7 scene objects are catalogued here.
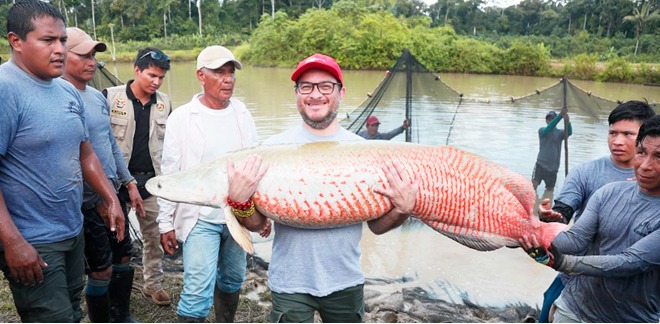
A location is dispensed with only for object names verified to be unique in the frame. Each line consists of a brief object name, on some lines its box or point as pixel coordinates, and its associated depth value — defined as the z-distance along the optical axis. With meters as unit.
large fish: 1.98
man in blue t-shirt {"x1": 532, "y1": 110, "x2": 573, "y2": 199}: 6.33
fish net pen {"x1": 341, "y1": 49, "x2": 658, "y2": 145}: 6.11
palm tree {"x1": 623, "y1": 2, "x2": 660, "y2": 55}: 38.34
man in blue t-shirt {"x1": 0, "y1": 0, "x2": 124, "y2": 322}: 2.08
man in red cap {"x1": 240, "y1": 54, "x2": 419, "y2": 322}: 2.10
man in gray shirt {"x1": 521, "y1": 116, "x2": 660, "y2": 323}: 2.08
